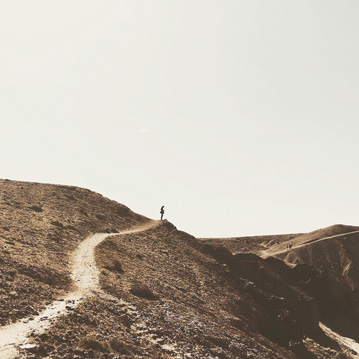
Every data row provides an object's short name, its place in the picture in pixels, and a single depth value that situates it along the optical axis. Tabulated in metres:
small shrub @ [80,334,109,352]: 15.83
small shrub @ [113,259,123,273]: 34.90
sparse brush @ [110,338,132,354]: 16.70
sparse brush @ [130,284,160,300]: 28.97
